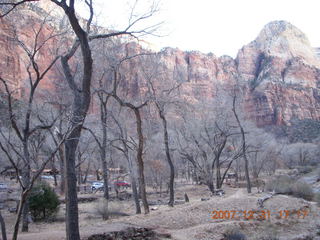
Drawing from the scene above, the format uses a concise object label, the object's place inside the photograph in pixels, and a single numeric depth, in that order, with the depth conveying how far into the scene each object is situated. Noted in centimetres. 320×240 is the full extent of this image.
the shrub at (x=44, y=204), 1484
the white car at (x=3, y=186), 2652
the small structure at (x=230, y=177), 3925
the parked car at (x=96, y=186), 2948
